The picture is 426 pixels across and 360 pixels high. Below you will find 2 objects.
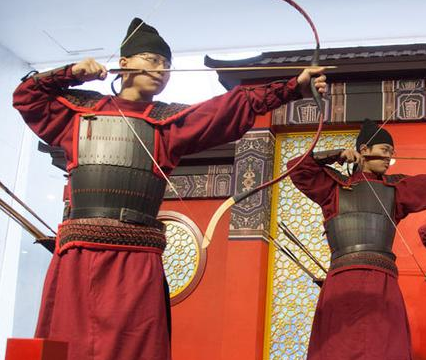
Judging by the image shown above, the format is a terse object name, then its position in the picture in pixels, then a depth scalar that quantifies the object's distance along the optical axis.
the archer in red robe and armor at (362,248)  2.91
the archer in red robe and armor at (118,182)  2.05
